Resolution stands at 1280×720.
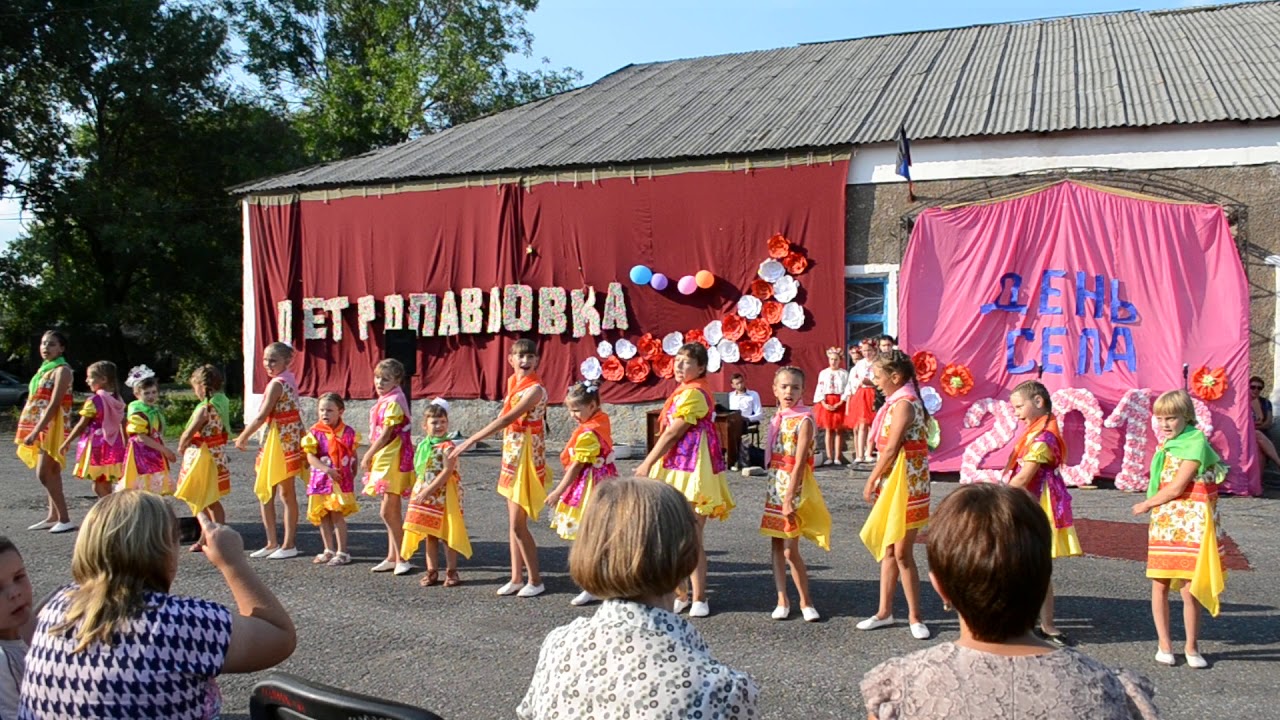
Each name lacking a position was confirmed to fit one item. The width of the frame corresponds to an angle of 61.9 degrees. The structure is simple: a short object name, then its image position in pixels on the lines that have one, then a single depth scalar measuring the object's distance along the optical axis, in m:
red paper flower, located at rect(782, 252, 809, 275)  14.20
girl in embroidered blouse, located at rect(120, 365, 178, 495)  8.91
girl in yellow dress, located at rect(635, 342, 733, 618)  6.62
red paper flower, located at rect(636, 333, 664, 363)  15.20
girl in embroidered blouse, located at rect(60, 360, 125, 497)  9.30
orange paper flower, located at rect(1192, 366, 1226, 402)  11.65
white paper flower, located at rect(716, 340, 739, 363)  14.63
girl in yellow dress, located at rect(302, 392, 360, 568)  8.14
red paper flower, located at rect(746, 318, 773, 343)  14.42
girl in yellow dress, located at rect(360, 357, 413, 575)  7.79
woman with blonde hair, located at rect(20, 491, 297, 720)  2.63
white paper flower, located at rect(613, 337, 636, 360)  15.39
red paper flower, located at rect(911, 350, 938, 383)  12.88
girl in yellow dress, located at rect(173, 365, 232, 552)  8.52
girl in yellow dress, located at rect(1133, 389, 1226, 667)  5.51
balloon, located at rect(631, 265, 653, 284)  15.14
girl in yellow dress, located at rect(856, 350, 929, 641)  6.09
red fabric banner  14.27
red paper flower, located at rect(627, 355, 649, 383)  15.27
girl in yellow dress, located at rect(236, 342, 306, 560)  8.33
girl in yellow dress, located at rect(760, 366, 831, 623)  6.45
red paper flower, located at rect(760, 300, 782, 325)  14.37
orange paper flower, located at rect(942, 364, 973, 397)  12.75
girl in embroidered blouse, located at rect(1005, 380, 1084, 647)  6.05
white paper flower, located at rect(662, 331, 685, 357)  15.03
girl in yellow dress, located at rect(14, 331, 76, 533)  9.48
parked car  27.98
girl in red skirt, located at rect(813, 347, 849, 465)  13.58
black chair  2.34
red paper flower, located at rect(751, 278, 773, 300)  14.42
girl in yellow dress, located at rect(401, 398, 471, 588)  7.45
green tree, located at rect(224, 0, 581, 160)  30.45
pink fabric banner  11.76
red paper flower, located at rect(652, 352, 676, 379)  15.03
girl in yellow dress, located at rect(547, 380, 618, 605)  6.88
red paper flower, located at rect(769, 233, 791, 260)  14.24
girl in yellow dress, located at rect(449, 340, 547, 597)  7.18
